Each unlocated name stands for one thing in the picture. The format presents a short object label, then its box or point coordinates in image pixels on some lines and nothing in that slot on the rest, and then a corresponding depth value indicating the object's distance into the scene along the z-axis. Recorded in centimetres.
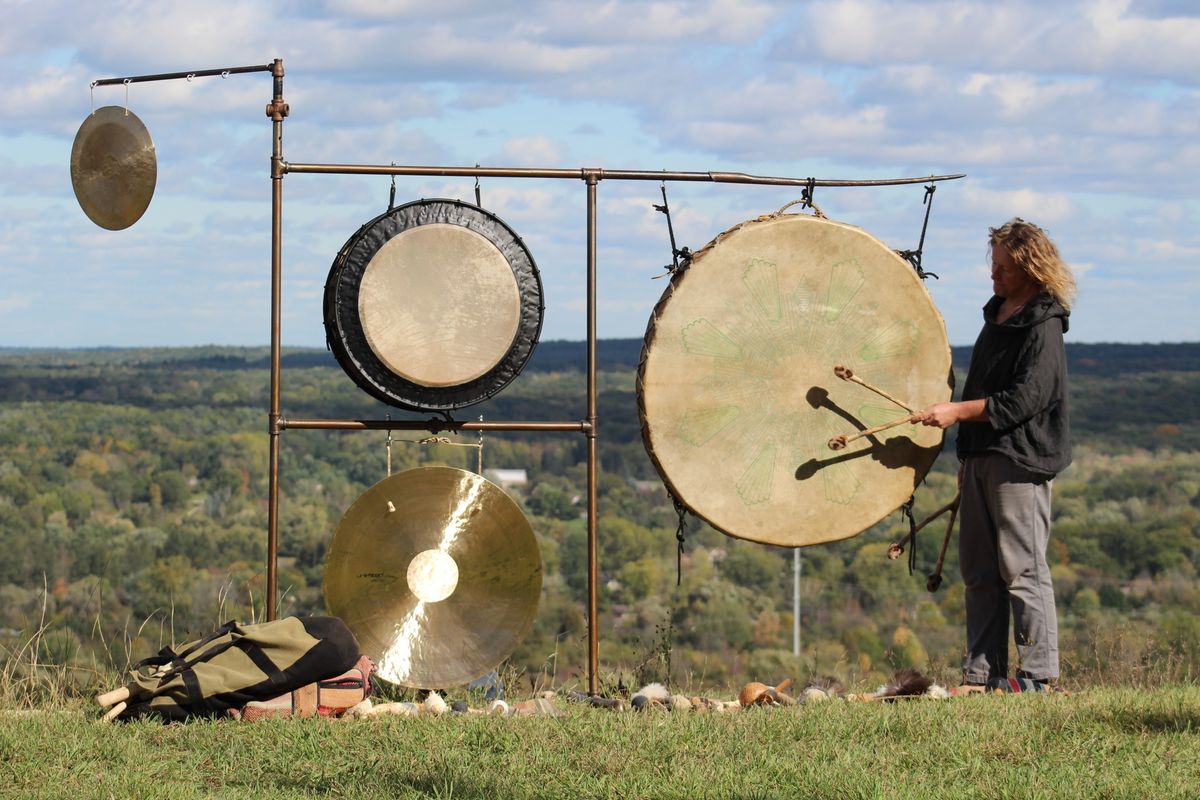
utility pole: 7062
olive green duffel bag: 1062
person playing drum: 1181
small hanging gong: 1242
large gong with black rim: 1221
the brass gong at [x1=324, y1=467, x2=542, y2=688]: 1245
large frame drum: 1216
